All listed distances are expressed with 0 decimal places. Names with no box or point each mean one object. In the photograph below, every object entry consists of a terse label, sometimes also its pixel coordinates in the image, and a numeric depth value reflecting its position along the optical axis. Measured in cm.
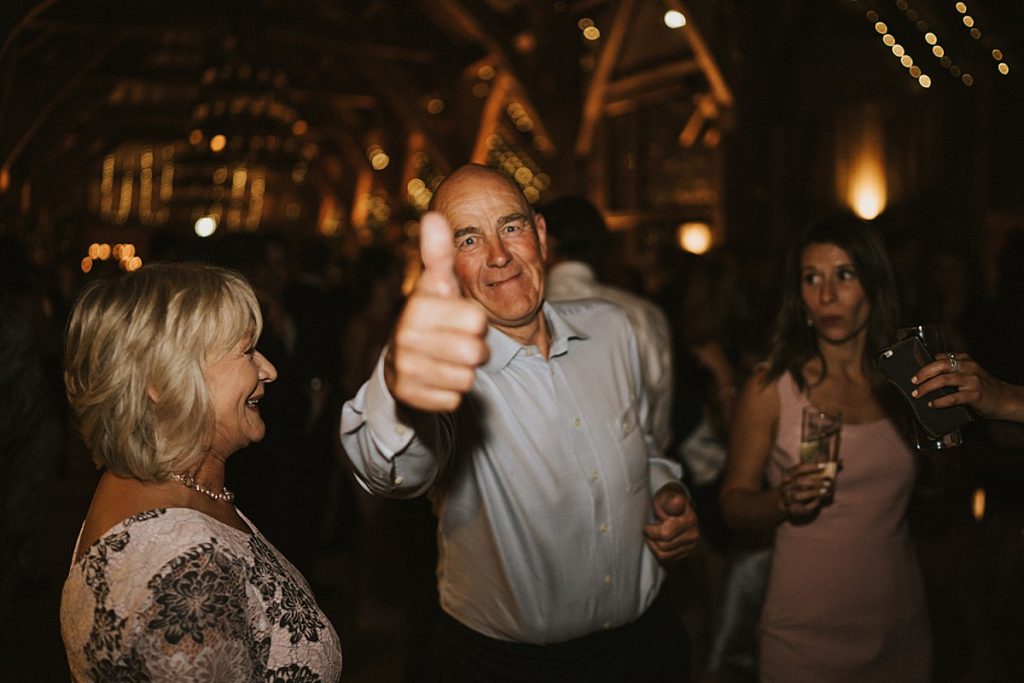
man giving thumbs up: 195
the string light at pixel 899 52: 912
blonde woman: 135
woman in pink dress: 228
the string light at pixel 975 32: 807
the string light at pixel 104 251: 1442
